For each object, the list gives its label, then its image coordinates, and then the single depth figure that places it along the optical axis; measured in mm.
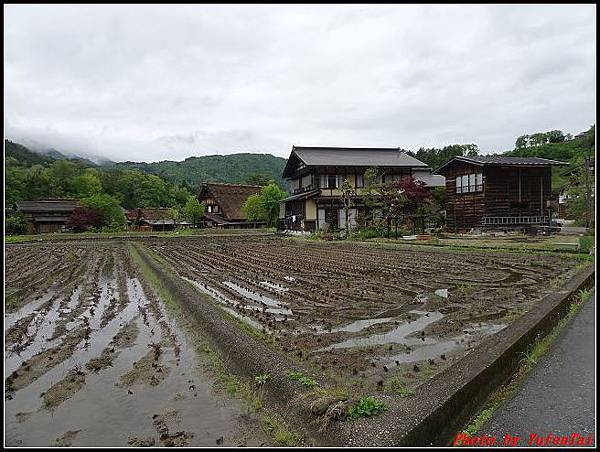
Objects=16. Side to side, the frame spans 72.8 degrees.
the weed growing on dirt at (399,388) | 3209
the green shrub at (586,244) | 12167
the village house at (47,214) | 43825
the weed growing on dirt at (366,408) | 2889
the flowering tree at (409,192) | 23625
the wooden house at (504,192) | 23984
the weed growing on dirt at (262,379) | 3675
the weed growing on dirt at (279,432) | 2820
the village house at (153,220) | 52438
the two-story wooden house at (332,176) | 31453
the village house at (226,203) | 49031
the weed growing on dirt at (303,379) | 3412
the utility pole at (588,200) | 15539
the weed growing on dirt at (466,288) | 7810
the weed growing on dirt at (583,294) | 7042
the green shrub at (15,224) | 34781
